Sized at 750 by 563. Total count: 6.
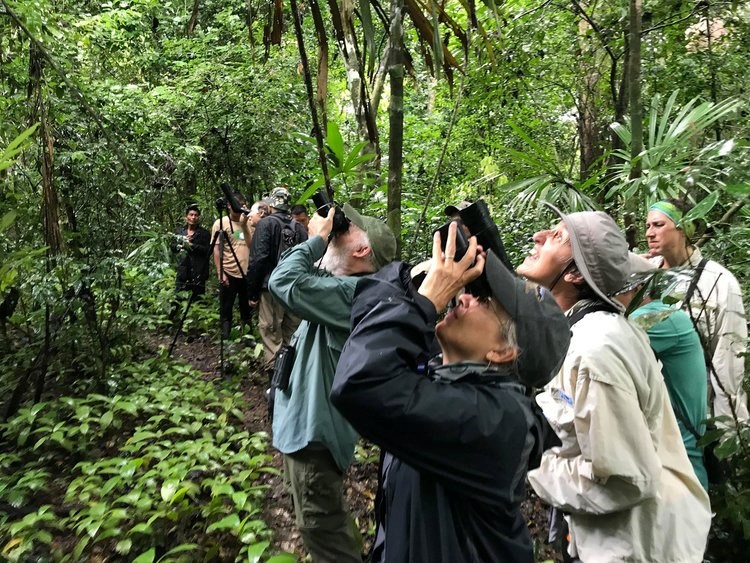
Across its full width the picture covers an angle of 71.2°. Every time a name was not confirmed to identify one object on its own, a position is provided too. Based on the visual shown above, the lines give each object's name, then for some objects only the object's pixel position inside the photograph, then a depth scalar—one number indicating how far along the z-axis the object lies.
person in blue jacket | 1.12
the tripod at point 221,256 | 5.60
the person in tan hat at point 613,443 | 1.49
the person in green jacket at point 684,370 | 2.22
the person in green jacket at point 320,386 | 2.39
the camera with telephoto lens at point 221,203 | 5.21
